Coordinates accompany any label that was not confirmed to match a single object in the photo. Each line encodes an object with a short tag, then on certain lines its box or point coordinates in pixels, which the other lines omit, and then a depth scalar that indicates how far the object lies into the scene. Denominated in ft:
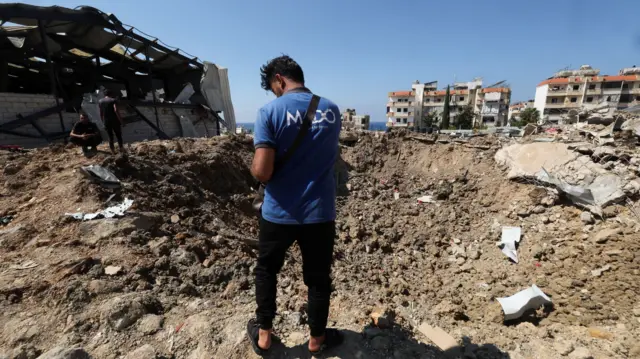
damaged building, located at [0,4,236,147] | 25.63
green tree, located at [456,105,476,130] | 146.20
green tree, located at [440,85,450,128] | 142.72
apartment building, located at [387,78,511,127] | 162.81
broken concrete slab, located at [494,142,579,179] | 20.80
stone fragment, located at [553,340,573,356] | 7.55
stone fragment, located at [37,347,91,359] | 5.56
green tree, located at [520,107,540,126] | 139.47
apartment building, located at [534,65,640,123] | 132.46
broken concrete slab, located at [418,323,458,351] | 7.50
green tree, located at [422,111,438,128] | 160.66
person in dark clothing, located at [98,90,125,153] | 19.16
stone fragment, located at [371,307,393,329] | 7.85
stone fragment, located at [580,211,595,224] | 16.11
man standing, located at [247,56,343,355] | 5.53
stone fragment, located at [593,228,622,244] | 14.53
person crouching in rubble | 17.15
